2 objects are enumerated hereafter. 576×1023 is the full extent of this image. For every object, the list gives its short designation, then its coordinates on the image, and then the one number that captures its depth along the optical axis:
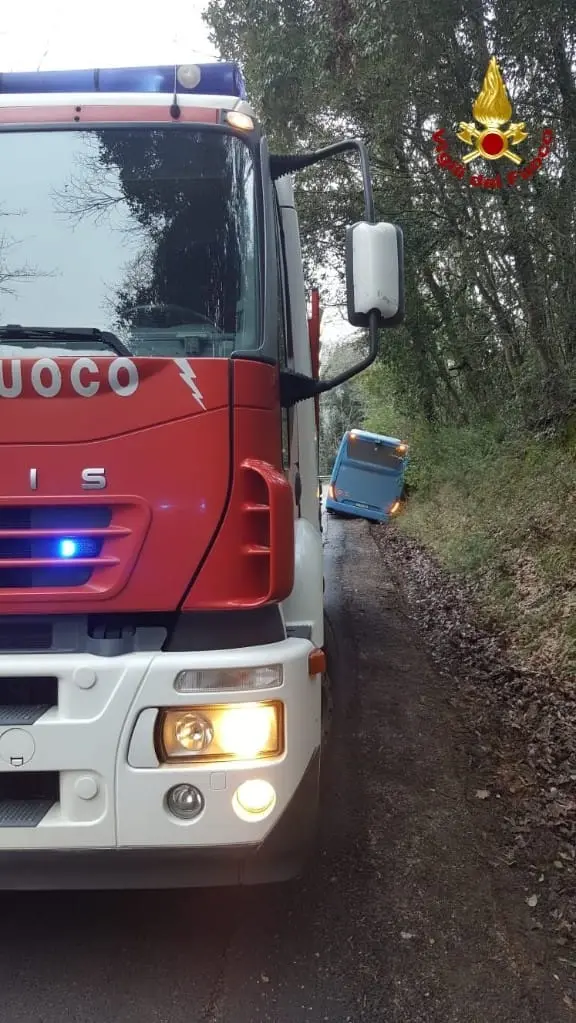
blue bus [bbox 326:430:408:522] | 19.20
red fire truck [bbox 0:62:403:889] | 2.46
